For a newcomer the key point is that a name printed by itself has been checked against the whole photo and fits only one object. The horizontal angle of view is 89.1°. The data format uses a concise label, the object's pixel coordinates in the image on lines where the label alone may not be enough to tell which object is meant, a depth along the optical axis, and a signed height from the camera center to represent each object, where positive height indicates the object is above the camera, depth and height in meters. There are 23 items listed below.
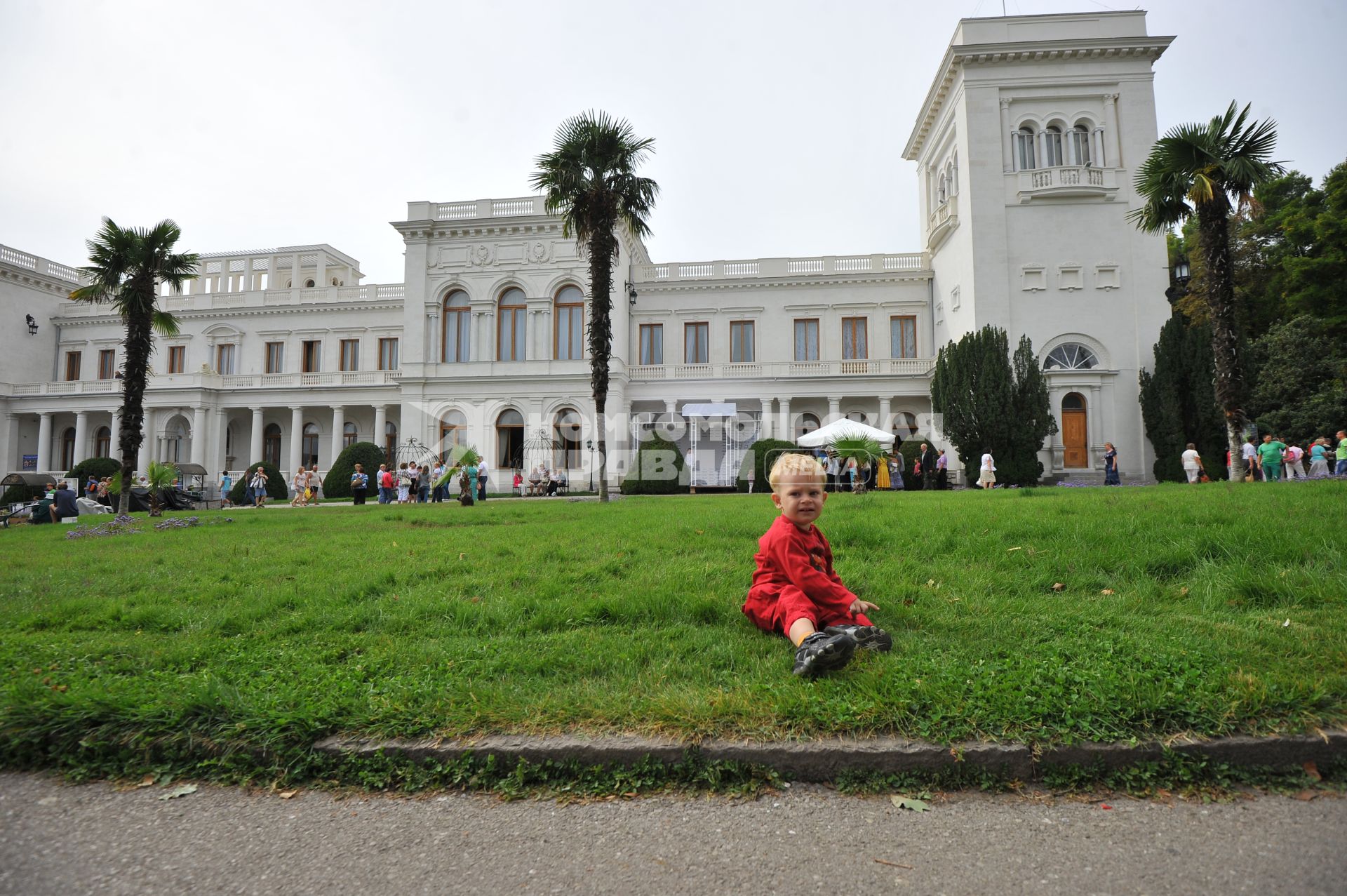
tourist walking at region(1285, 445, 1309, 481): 18.27 +0.60
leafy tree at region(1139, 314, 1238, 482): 22.28 +2.80
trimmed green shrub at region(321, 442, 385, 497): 27.95 +1.15
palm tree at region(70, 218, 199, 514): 17.34 +5.49
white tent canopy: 21.52 +1.75
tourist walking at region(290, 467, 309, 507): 23.17 +0.19
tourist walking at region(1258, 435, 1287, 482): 17.27 +0.73
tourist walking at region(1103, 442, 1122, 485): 22.86 +0.61
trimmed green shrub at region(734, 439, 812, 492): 23.89 +1.09
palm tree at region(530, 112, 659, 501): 18.66 +8.28
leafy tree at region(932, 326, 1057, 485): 23.45 +2.73
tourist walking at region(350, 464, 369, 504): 21.67 +0.16
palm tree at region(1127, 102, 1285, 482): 14.88 +6.67
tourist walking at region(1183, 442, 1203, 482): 18.81 +0.60
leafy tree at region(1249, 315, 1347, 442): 22.92 +3.69
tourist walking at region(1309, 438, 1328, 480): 17.45 +0.61
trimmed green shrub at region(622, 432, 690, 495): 26.84 +0.72
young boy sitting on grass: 3.61 -0.47
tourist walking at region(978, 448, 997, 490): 20.94 +0.44
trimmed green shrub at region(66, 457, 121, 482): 28.78 +1.08
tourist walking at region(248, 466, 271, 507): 23.02 +0.15
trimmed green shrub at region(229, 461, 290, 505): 29.12 +0.39
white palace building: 25.78 +7.97
